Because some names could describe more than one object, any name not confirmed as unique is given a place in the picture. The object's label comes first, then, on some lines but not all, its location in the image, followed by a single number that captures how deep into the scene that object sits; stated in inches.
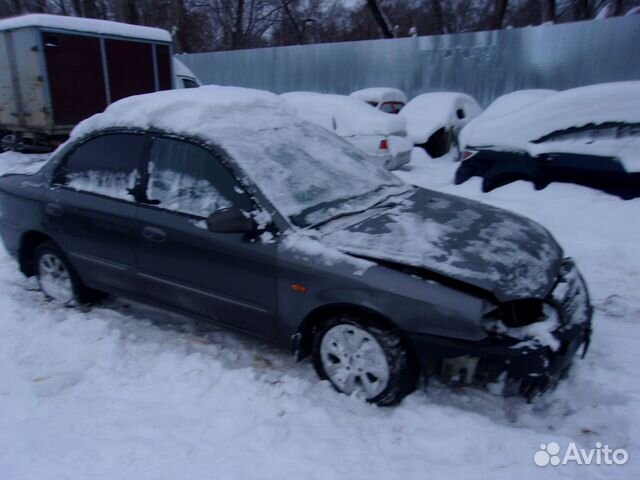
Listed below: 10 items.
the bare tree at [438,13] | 866.8
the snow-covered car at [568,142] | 223.5
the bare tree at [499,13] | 710.5
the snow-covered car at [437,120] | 437.4
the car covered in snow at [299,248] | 109.5
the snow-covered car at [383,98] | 504.5
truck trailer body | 396.8
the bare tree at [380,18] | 788.0
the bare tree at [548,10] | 690.8
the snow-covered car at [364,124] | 362.6
